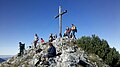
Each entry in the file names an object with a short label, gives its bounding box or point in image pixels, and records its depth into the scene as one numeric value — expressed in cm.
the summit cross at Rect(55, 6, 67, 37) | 1267
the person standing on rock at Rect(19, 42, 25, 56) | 1111
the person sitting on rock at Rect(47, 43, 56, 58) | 886
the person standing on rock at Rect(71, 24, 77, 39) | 1146
